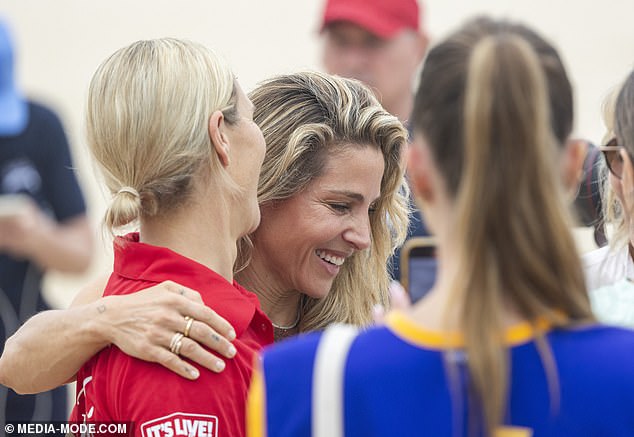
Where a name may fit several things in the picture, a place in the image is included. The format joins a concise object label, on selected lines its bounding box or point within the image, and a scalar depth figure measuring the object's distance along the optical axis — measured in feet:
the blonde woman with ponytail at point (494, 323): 9.11
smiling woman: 17.37
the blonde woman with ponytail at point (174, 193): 13.53
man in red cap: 35.12
